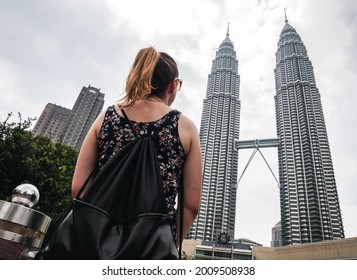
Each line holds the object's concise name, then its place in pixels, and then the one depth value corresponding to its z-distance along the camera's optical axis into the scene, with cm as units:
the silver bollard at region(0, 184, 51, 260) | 207
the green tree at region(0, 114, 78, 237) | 983
